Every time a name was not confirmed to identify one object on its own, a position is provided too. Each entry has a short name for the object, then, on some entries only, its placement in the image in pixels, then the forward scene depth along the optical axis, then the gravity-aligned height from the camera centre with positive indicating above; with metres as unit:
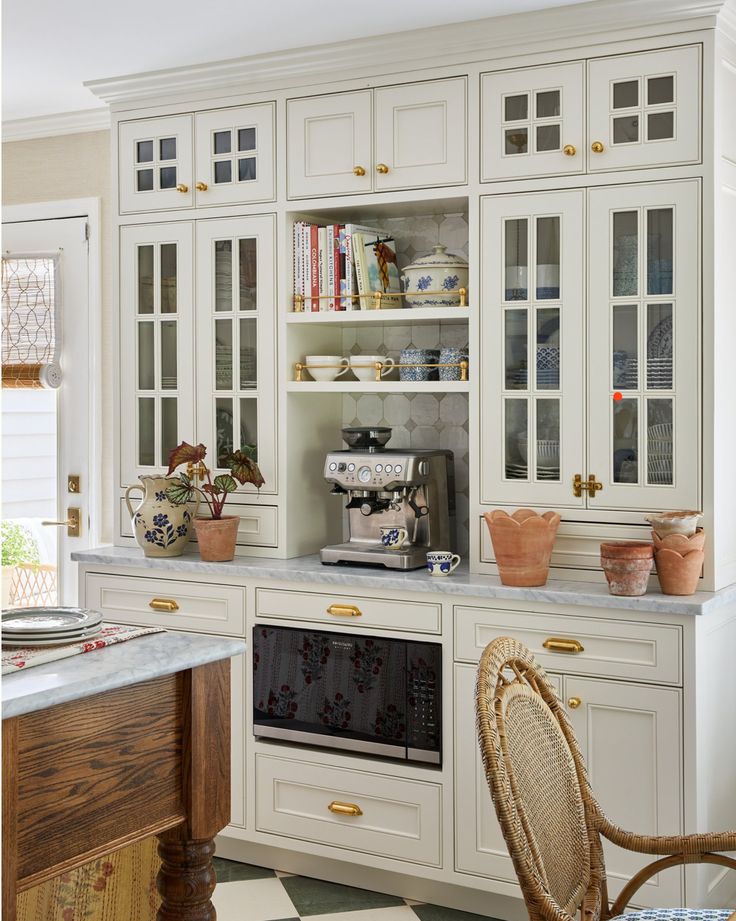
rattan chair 1.62 -0.63
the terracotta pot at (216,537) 3.53 -0.32
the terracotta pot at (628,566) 2.84 -0.34
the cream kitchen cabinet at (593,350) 2.97 +0.28
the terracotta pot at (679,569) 2.85 -0.35
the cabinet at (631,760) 2.82 -0.88
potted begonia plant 3.52 -0.16
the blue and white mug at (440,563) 3.22 -0.37
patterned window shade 4.48 +0.52
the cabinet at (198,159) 3.61 +1.02
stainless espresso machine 3.35 -0.18
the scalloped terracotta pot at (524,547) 3.02 -0.31
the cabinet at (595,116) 2.94 +0.96
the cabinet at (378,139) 3.28 +0.99
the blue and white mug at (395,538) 3.35 -0.31
